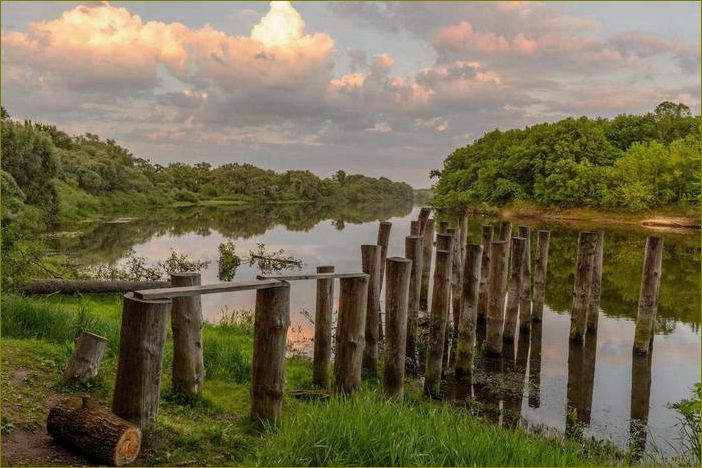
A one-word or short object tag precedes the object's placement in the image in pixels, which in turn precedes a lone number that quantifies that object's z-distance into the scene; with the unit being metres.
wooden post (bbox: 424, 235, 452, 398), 10.58
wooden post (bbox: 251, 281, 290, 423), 6.72
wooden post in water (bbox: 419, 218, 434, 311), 18.14
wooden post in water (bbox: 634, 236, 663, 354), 13.32
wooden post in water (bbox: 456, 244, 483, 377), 11.76
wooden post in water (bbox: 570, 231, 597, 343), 14.37
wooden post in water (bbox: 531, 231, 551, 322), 16.05
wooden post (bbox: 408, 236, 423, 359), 12.52
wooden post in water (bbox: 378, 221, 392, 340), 14.22
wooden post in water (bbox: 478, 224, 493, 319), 16.34
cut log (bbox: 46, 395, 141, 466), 5.28
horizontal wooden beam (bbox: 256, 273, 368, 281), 7.37
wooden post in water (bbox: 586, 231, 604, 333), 14.98
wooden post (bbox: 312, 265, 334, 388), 9.66
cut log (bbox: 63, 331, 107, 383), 7.02
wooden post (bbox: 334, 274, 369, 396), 8.00
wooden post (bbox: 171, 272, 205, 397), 7.62
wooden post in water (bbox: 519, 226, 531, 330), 15.53
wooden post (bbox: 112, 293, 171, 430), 5.46
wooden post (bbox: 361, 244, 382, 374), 10.66
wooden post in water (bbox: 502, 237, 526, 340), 14.33
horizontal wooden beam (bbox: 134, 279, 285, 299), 5.69
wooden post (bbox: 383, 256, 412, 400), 8.38
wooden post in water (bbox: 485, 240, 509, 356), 12.70
